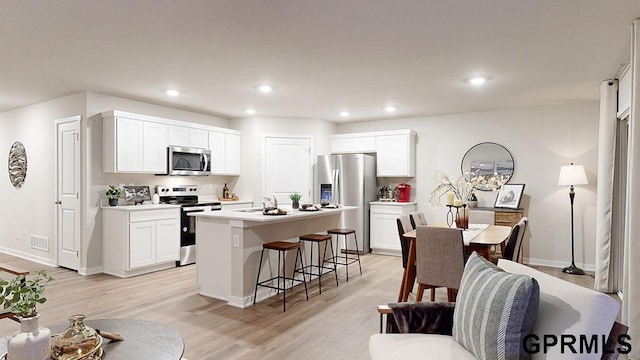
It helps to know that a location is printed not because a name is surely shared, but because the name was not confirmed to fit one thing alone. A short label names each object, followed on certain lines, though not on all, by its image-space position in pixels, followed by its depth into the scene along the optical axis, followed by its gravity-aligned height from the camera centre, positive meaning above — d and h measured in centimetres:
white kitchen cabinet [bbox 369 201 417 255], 643 -83
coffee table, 172 -80
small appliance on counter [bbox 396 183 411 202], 669 -27
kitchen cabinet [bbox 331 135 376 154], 688 +60
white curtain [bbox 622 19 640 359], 270 -24
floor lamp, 509 -2
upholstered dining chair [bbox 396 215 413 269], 402 -68
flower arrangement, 404 -7
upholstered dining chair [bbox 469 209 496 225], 499 -54
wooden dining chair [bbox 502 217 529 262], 356 -63
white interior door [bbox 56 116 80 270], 514 -21
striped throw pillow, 148 -56
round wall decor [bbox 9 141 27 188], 615 +20
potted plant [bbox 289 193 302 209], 473 -31
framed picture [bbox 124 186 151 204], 541 -25
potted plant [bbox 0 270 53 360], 149 -57
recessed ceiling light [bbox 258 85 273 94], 466 +110
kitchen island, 381 -76
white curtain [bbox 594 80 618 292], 423 -9
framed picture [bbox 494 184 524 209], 569 -30
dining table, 331 -58
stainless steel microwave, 569 +24
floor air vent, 568 -101
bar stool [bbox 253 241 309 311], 380 -87
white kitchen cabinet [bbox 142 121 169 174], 538 +42
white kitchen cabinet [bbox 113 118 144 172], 504 +41
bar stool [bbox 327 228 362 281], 484 -70
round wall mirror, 596 +23
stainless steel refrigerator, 657 -17
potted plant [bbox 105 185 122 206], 515 -24
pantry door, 678 +17
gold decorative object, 158 -70
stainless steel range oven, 556 -48
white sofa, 135 -56
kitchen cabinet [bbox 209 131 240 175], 647 +42
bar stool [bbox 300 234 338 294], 437 -107
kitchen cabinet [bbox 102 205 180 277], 488 -83
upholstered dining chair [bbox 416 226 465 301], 318 -69
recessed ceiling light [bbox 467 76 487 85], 427 +110
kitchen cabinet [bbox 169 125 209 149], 577 +62
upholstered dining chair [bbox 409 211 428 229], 447 -51
